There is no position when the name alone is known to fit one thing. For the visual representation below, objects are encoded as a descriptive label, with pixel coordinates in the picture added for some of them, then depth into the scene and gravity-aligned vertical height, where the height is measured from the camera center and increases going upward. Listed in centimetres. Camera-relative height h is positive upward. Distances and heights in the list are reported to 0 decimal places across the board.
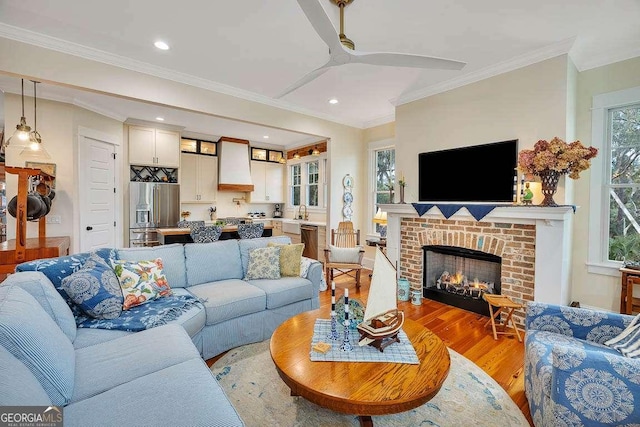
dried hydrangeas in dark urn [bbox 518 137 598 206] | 258 +46
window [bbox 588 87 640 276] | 295 +29
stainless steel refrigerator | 535 -5
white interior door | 437 +20
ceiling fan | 178 +109
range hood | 650 +98
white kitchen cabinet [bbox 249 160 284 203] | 716 +66
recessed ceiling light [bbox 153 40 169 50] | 277 +159
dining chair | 423 -78
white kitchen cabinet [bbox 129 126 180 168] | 537 +116
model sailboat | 171 -61
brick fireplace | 278 -37
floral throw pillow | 226 -62
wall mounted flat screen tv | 321 +44
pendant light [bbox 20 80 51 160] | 329 +66
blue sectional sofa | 113 -83
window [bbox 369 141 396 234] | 528 +69
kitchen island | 473 -48
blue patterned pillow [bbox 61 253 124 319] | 196 -60
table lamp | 438 -15
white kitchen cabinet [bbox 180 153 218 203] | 617 +64
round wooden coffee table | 133 -88
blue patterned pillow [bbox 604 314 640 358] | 160 -77
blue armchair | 127 -86
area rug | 175 -130
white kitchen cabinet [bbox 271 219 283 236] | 724 -49
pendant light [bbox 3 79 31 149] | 333 +82
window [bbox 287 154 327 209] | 655 +64
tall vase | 273 +24
